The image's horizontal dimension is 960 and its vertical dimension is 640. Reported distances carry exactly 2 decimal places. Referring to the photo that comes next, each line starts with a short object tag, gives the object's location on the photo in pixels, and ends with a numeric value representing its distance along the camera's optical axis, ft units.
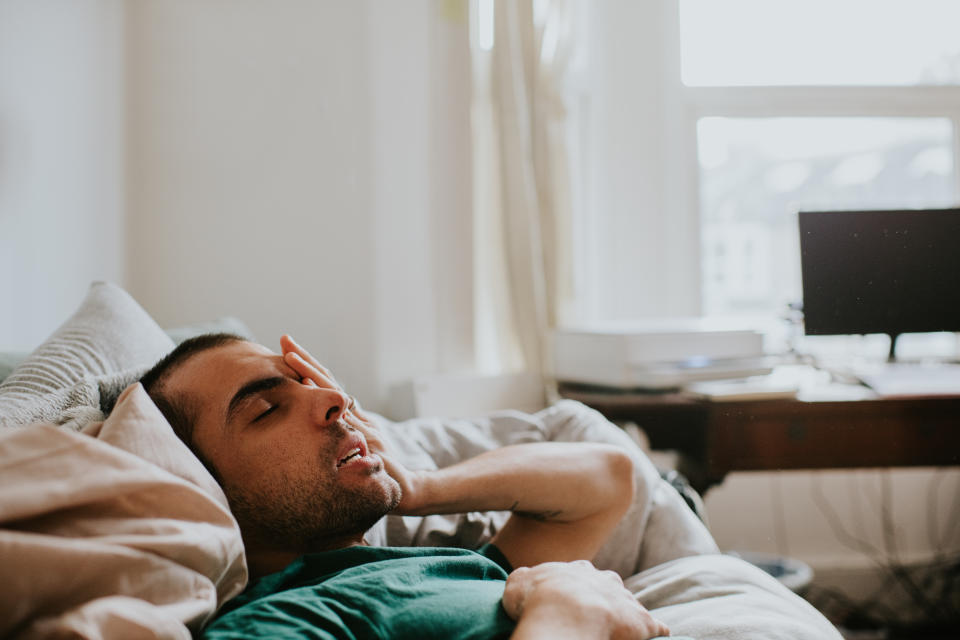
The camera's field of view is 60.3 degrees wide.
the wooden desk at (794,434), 5.63
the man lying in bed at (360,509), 2.32
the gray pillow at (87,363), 2.77
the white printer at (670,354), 6.07
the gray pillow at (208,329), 4.47
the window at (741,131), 8.04
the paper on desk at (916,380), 5.45
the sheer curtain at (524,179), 7.14
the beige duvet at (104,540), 1.67
